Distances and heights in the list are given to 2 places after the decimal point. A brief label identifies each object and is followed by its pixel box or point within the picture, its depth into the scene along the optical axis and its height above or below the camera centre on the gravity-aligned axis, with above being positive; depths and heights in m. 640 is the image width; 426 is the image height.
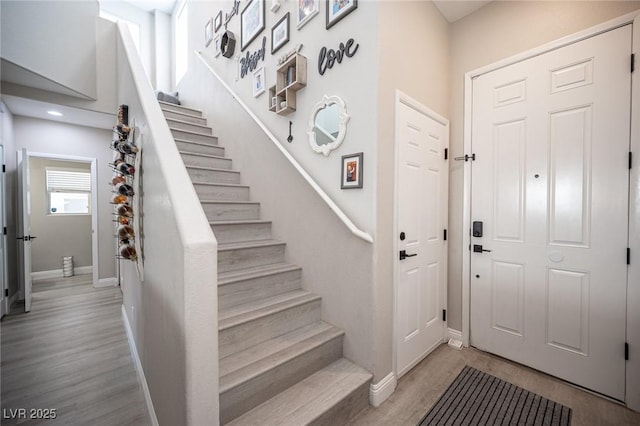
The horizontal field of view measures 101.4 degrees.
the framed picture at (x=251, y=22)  2.73 +2.07
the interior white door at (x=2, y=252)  3.03 -0.50
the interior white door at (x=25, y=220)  3.21 -0.14
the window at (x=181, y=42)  5.06 +3.36
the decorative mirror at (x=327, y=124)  1.87 +0.64
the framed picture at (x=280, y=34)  2.37 +1.65
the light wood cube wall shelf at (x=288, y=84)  2.13 +1.08
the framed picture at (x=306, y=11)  2.08 +1.62
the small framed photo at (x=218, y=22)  3.61 +2.62
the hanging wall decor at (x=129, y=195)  1.71 +0.10
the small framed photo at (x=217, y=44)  3.61 +2.32
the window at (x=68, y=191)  4.98 +0.35
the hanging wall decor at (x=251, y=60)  2.74 +1.67
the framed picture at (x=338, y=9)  1.80 +1.42
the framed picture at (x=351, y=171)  1.75 +0.26
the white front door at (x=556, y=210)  1.70 -0.01
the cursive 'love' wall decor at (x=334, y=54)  1.81 +1.13
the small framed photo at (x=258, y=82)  2.73 +1.35
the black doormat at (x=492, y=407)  1.57 -1.26
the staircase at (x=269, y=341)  1.40 -0.87
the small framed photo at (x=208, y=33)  3.84 +2.64
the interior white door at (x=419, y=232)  1.89 -0.18
